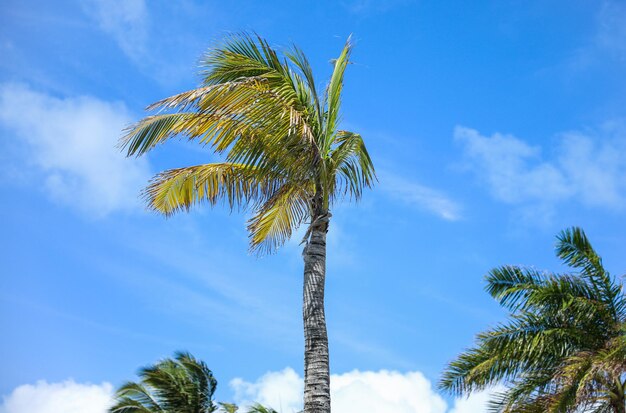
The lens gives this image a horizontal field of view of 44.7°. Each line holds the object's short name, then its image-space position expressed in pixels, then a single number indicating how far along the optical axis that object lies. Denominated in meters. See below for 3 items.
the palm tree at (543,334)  17.95
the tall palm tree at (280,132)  11.00
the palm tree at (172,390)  21.48
